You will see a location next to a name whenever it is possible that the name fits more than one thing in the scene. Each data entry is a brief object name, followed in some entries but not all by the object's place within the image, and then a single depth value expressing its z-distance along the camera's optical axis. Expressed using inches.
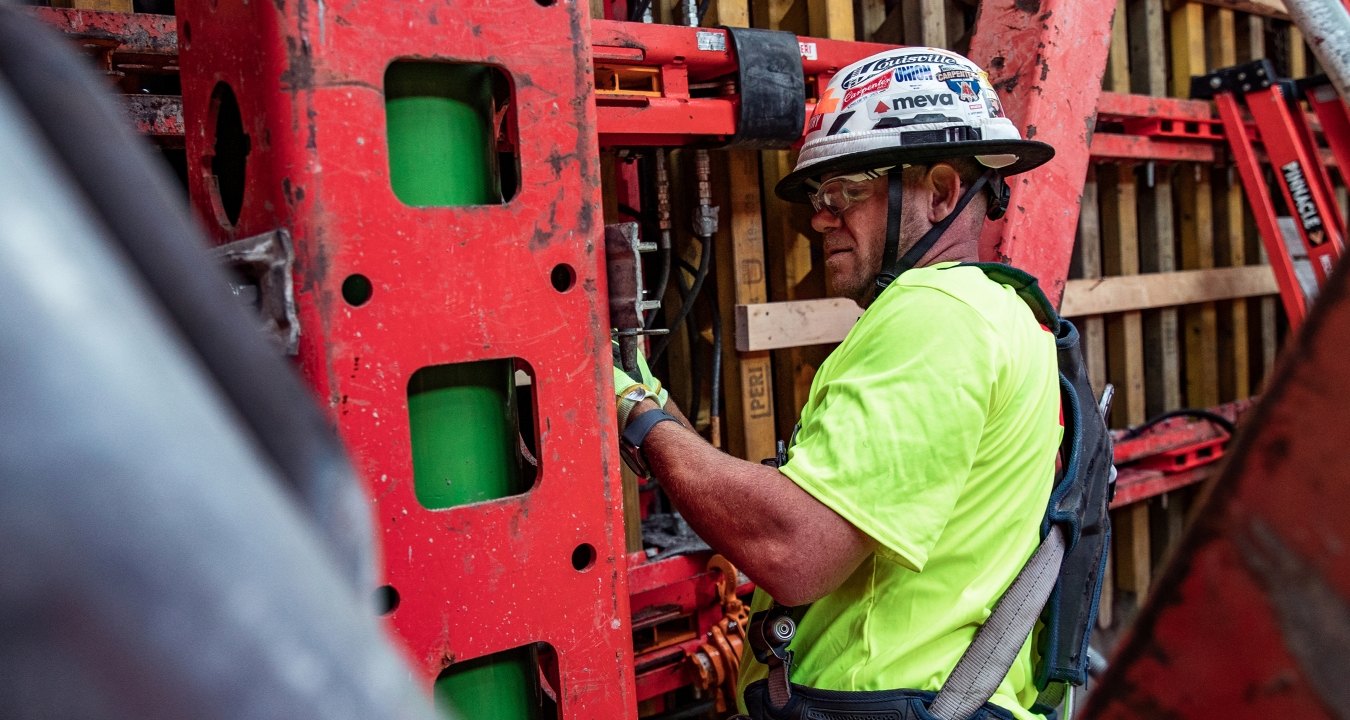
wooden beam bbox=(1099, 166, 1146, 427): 188.4
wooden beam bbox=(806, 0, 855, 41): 133.7
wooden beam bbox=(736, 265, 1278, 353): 130.0
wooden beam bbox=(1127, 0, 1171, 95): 193.9
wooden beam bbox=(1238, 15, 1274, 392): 217.2
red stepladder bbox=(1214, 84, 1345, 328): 176.1
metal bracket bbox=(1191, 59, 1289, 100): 177.2
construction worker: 60.7
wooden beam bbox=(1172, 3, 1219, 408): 200.5
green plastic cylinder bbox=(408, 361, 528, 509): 44.8
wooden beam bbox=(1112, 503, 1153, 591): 195.2
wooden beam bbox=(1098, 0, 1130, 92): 187.0
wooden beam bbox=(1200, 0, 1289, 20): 204.2
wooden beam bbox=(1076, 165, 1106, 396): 184.4
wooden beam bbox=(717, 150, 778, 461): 130.7
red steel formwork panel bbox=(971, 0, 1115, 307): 97.3
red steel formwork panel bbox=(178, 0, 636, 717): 39.5
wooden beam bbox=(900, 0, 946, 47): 147.4
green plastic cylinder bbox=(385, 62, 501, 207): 43.4
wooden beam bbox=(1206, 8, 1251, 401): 207.9
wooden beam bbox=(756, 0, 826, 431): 135.5
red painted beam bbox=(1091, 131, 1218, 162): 167.0
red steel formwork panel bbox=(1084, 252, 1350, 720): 17.9
